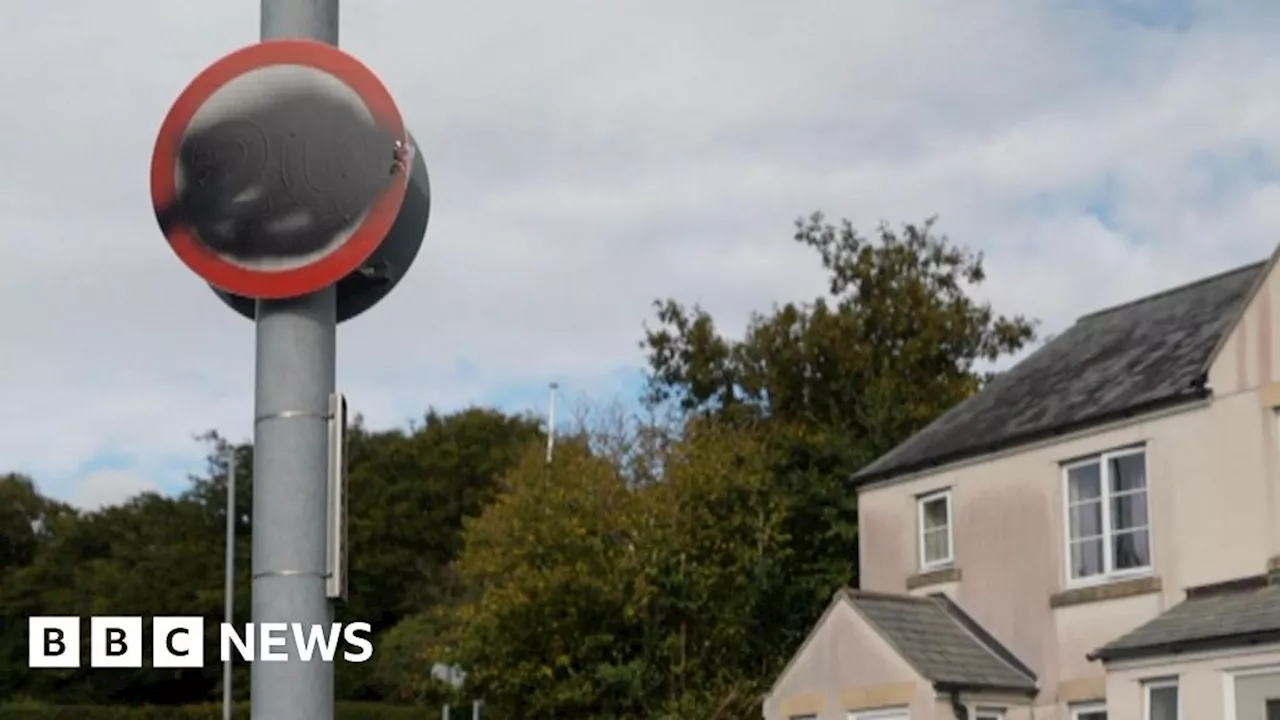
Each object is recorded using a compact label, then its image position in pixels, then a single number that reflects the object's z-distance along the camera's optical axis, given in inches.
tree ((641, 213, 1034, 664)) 1946.4
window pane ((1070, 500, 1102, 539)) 1108.5
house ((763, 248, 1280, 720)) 999.6
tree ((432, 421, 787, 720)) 1582.2
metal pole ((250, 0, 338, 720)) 139.5
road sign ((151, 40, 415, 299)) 142.8
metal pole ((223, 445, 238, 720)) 1879.9
